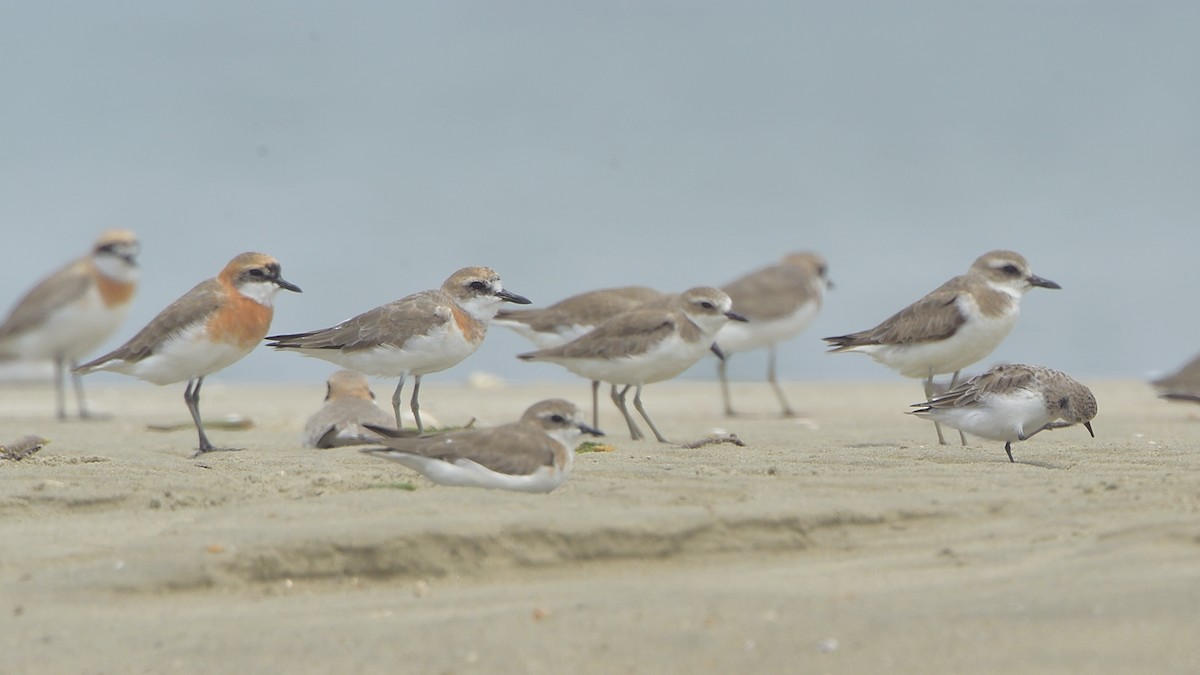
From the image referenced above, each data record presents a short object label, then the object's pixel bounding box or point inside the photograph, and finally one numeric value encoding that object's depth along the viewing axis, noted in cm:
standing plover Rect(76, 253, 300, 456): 1922
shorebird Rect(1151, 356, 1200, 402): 2817
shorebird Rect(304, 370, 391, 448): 1837
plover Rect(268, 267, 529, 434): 1962
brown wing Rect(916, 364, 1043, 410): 1609
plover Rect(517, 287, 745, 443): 2147
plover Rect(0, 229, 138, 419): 3041
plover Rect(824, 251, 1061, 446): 2056
